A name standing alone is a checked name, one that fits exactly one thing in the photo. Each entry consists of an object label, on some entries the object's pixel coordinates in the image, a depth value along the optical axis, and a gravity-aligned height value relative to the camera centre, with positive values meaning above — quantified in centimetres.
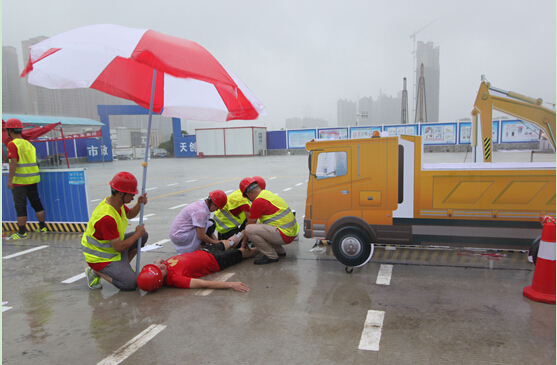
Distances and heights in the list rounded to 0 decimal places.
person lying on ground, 427 -156
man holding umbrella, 411 -107
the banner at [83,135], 3163 +121
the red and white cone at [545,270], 384 -140
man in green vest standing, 666 -48
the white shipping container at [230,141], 3791 +41
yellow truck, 459 -77
